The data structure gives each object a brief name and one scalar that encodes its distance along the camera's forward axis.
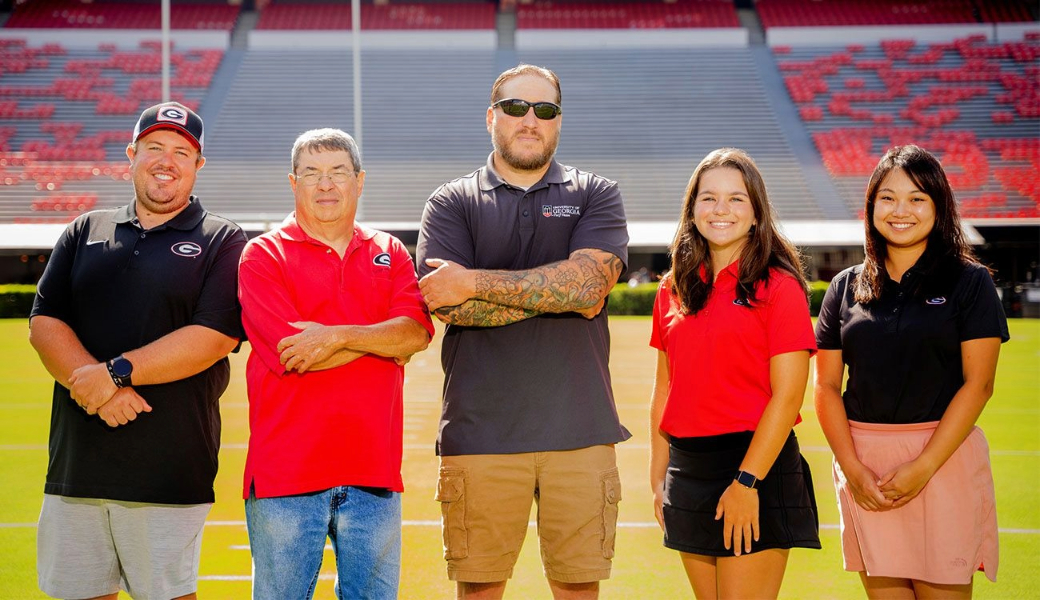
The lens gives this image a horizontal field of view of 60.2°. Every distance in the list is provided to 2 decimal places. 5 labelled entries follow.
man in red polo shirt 2.71
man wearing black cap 2.85
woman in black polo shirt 2.82
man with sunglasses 2.90
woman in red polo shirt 2.65
